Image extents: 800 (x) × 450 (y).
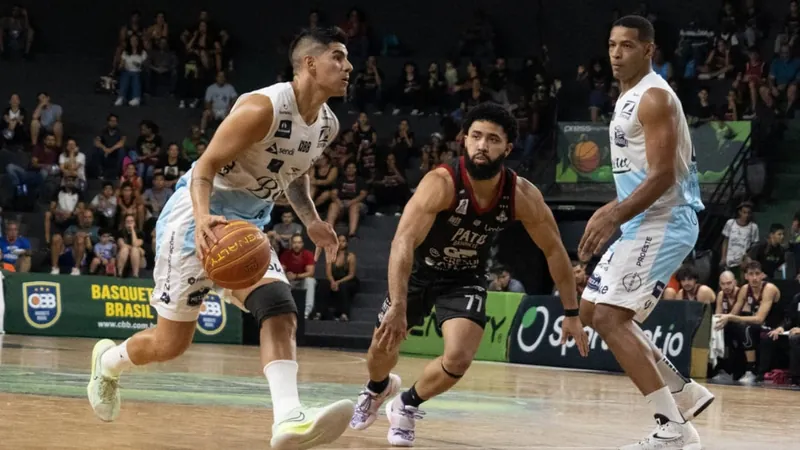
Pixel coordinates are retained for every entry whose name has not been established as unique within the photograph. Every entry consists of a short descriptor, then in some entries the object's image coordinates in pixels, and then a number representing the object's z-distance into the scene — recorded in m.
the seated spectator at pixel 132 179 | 22.48
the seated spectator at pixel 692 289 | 16.75
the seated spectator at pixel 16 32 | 27.23
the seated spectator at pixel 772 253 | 18.44
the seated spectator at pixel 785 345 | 15.38
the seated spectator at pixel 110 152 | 24.14
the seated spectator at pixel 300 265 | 20.69
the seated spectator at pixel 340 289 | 20.95
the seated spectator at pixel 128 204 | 21.94
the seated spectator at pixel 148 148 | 23.50
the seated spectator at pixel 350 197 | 22.67
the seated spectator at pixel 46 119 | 24.54
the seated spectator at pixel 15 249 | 21.09
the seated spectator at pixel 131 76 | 26.23
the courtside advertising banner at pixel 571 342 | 16.17
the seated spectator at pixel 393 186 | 23.31
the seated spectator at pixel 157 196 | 22.44
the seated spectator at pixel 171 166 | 22.91
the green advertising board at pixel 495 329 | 17.97
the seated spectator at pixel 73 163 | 23.11
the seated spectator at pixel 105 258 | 21.14
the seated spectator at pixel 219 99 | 25.27
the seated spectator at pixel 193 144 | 23.84
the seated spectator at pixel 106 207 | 22.09
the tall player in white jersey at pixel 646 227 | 7.54
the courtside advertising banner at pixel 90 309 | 19.73
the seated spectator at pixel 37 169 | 23.55
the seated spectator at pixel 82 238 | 21.53
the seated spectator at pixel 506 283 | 19.47
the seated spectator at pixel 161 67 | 26.39
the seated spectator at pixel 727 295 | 16.34
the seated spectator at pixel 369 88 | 25.59
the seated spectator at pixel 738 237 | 19.27
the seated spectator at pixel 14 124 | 24.53
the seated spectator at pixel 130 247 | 21.06
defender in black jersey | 7.57
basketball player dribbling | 6.44
